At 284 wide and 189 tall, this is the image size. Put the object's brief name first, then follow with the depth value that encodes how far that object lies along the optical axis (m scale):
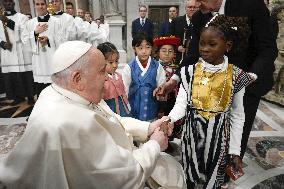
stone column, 9.90
